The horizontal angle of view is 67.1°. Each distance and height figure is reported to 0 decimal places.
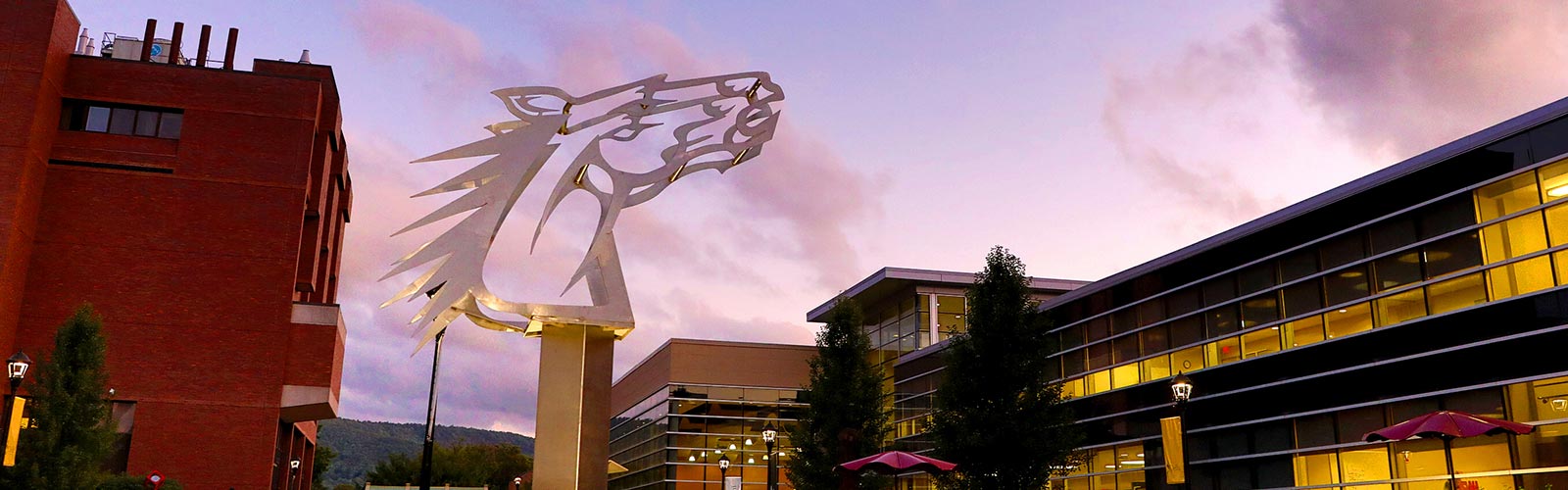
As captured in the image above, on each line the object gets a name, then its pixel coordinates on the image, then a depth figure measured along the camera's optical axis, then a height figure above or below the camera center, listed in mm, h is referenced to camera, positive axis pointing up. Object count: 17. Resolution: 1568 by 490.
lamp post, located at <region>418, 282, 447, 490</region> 30625 +2386
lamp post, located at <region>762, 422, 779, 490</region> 35625 +2697
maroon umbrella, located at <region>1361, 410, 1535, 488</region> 20922 +1837
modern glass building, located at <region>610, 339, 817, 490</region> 65250 +6593
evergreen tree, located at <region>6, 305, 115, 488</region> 33188 +2948
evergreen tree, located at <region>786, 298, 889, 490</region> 41656 +4200
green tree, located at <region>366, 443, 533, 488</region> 128625 +6778
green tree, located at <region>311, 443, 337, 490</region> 114138 +6141
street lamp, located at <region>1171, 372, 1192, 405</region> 23891 +2760
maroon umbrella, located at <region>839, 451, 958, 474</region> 29141 +1584
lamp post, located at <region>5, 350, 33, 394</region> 22453 +2884
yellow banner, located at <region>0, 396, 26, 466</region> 23281 +1797
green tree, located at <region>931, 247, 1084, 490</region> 31109 +3348
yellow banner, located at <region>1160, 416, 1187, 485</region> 24750 +1600
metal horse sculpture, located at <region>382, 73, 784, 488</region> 31188 +6956
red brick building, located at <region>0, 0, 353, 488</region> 46406 +11368
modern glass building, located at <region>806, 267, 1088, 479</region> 52906 +9507
